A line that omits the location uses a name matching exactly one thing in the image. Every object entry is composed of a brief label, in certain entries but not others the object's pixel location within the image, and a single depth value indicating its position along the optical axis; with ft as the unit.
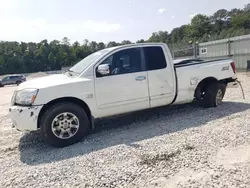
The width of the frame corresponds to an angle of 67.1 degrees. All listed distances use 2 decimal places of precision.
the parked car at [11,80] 92.87
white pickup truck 11.44
